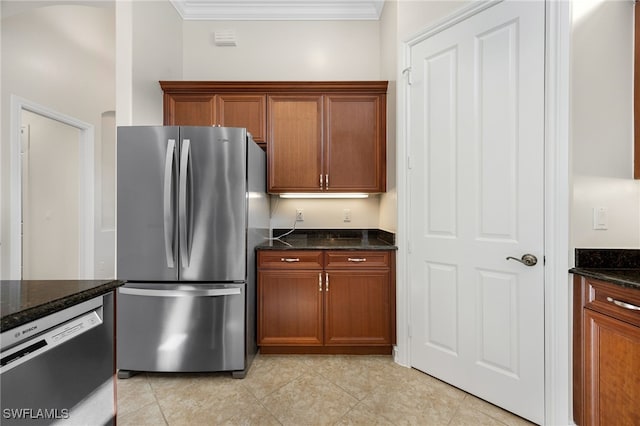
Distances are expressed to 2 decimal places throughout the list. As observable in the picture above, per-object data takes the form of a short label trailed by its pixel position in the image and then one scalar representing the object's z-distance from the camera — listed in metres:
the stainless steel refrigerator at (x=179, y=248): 1.95
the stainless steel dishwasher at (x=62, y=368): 0.83
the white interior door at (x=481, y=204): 1.61
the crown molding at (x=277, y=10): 2.90
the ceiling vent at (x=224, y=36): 2.97
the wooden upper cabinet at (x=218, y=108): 2.62
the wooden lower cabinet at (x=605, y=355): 1.24
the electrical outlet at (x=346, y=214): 3.02
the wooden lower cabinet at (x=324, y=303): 2.29
